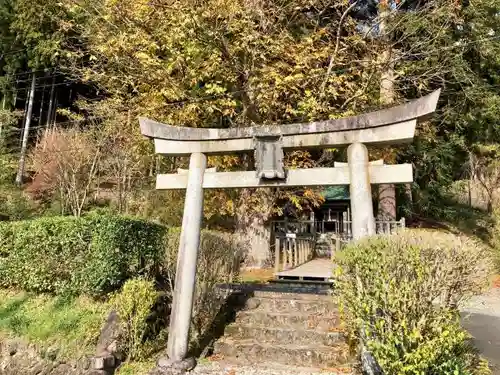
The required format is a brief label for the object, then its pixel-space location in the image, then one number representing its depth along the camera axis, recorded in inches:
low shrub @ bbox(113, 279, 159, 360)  229.8
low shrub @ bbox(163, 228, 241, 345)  260.7
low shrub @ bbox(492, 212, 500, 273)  512.0
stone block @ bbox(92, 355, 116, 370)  221.0
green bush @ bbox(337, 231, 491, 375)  148.3
